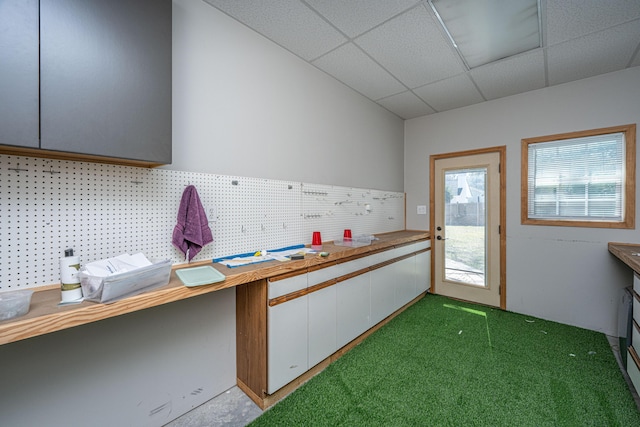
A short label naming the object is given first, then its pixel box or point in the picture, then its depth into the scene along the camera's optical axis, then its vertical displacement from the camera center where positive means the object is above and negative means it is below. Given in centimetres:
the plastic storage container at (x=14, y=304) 86 -31
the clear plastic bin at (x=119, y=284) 102 -29
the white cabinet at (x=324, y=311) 170 -80
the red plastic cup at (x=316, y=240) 244 -24
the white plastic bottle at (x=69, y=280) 106 -27
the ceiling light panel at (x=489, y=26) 182 +152
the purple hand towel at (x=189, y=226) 157 -6
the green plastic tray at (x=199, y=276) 128 -33
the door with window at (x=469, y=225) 339 -14
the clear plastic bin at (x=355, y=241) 258 -28
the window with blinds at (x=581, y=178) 265 +42
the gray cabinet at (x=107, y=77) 100 +61
